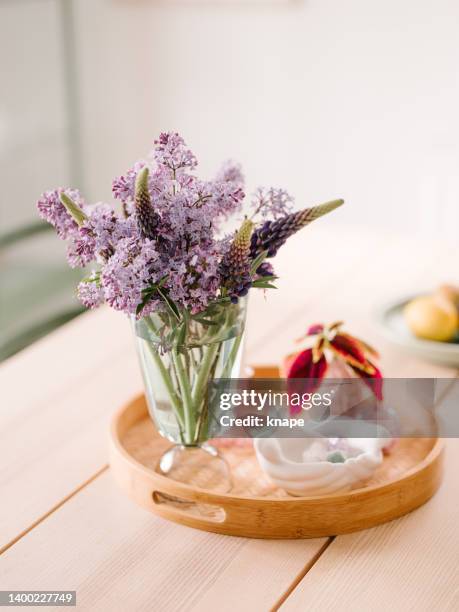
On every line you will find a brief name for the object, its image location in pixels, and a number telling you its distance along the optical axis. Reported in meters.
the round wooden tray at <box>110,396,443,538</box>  1.03
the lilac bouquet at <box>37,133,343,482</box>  0.92
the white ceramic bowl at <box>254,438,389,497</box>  1.06
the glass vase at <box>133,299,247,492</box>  1.02
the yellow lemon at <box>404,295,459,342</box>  1.57
